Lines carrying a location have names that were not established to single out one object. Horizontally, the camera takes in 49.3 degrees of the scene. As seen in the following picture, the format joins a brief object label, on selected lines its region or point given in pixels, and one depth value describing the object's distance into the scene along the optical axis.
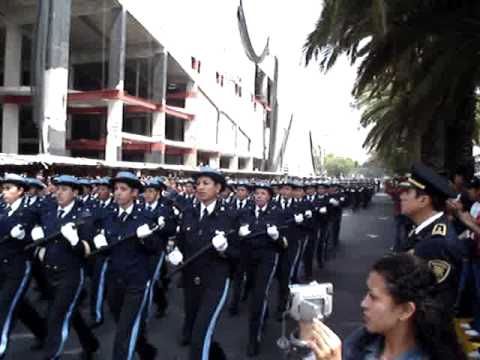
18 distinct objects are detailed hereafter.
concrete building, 22.08
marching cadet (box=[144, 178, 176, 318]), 4.92
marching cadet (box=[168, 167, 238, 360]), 4.14
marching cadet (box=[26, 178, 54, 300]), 6.86
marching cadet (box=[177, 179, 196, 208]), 10.71
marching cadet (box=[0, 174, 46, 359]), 4.65
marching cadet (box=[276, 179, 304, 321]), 6.81
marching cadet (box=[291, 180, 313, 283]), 7.77
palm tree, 8.41
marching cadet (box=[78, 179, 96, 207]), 8.14
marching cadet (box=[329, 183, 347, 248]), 11.98
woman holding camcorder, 1.69
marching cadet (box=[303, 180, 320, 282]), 9.20
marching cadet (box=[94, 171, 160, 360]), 4.19
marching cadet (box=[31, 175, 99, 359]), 4.53
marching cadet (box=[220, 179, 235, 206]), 9.47
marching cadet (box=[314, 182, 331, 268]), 10.12
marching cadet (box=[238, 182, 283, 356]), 5.35
